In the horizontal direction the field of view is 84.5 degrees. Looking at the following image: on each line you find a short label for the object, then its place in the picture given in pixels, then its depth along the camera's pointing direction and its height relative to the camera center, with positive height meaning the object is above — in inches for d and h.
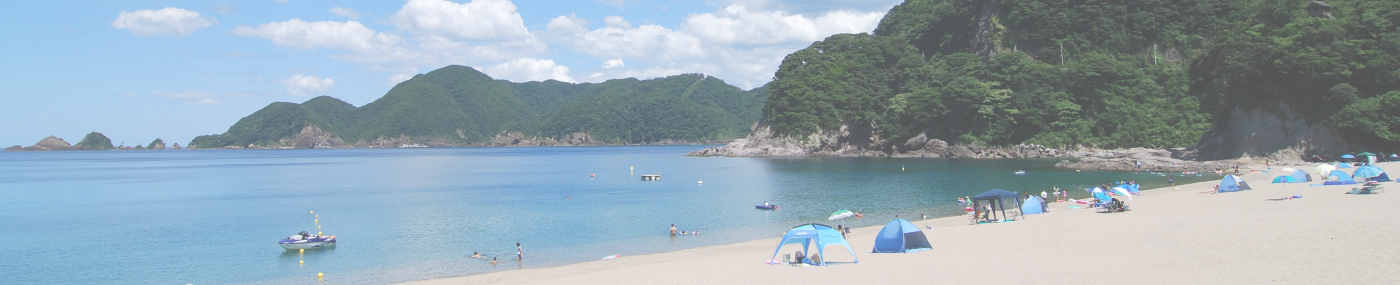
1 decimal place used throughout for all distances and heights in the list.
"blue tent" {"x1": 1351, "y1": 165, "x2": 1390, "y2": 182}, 1249.4 -68.4
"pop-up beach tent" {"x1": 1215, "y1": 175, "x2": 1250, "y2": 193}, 1326.3 -87.7
